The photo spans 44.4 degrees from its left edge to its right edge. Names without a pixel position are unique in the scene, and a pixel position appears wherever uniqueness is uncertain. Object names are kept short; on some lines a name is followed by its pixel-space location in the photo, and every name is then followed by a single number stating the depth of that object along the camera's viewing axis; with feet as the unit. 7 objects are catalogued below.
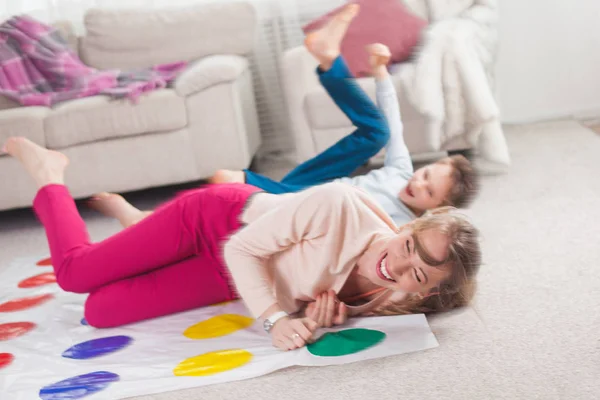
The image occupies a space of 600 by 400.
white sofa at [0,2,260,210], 10.39
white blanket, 10.30
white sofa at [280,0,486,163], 10.59
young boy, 7.07
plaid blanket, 11.17
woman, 5.23
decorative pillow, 11.41
